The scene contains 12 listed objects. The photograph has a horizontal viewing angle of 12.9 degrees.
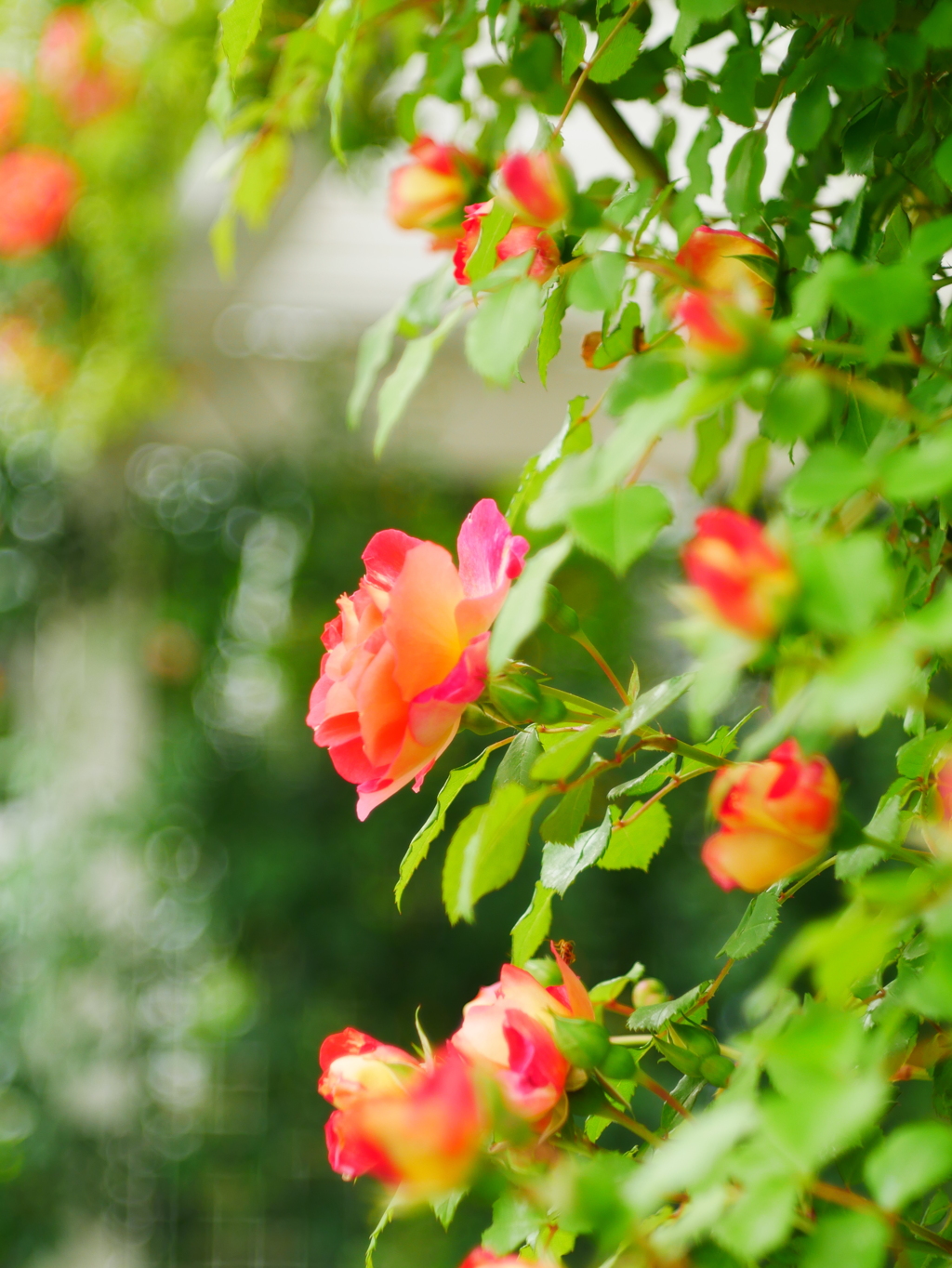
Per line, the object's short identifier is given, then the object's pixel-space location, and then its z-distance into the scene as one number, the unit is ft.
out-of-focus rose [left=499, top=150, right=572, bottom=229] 3.34
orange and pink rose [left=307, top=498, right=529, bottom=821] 3.56
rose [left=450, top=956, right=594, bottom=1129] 3.52
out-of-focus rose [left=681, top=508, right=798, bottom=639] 3.13
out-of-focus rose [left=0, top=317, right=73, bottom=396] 16.58
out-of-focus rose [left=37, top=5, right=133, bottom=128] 13.75
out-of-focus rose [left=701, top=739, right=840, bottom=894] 3.30
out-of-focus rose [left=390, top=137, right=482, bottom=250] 3.80
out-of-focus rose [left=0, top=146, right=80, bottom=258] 15.55
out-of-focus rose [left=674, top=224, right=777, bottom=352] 3.80
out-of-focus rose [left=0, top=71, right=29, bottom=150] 15.38
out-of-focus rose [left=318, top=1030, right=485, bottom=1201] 3.06
